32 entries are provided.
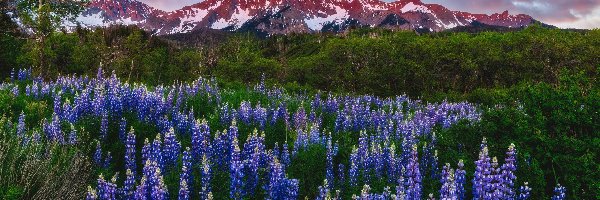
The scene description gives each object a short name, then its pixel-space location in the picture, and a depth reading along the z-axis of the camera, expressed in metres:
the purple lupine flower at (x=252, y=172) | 5.31
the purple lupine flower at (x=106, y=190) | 4.32
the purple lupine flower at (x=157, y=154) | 5.41
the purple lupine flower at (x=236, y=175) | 4.93
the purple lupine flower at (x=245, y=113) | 8.80
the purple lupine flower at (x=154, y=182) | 4.29
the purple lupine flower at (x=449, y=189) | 4.02
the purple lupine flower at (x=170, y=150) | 5.70
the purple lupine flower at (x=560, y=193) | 4.71
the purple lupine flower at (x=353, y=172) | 5.81
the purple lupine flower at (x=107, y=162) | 6.14
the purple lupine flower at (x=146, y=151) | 5.44
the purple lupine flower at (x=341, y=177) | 6.04
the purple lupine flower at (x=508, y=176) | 4.30
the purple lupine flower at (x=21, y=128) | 6.61
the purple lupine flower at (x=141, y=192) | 4.31
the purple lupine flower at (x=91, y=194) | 3.93
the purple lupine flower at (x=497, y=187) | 4.21
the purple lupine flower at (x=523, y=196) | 4.56
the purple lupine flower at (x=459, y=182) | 4.74
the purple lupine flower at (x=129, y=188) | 4.62
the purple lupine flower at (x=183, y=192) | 4.37
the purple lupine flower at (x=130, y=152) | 5.65
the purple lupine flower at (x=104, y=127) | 7.16
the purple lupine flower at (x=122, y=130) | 7.20
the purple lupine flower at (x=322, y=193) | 4.70
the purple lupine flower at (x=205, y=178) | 4.68
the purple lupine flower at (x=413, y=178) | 4.55
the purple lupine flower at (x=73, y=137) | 6.50
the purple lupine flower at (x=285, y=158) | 6.36
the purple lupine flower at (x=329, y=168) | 5.98
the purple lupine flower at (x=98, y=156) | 6.21
